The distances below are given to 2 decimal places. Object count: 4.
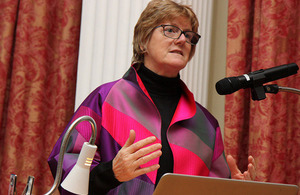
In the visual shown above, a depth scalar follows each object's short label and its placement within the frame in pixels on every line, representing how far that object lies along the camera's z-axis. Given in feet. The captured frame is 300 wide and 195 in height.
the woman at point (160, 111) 9.68
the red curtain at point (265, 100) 11.37
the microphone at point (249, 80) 9.03
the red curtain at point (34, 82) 11.11
